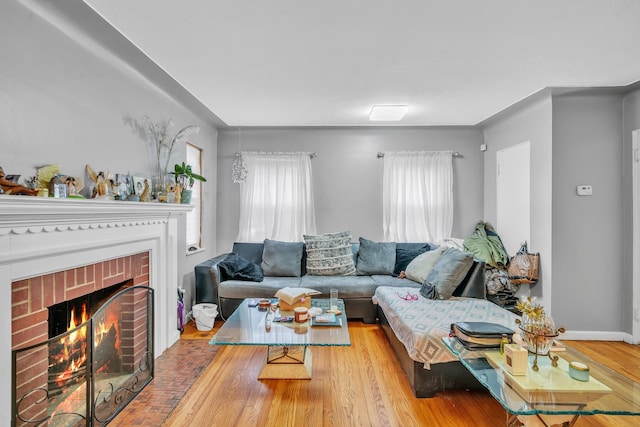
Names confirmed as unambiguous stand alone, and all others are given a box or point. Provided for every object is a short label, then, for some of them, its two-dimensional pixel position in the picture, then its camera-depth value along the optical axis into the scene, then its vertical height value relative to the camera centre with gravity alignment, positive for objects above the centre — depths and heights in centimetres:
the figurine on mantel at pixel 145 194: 276 +14
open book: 287 -71
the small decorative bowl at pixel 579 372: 159 -76
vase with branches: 307 +67
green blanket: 400 -43
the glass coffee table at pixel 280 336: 229 -87
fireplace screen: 164 -91
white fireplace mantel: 150 -18
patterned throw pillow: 424 -55
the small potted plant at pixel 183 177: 328 +34
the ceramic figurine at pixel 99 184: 218 +18
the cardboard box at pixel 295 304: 288 -79
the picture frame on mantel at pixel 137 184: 265 +22
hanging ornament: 436 +51
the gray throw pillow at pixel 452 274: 311 -58
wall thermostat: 337 +21
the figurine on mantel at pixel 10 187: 147 +11
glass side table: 144 -83
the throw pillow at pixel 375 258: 431 -60
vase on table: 177 -64
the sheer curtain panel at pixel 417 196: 473 +22
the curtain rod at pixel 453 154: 477 +81
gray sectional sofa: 375 -83
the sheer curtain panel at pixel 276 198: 476 +19
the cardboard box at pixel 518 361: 165 -73
